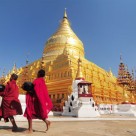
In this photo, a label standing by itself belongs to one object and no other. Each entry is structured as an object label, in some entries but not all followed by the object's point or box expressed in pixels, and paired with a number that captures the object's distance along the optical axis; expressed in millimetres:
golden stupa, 20560
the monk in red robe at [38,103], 4270
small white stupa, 12724
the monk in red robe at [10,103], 4380
